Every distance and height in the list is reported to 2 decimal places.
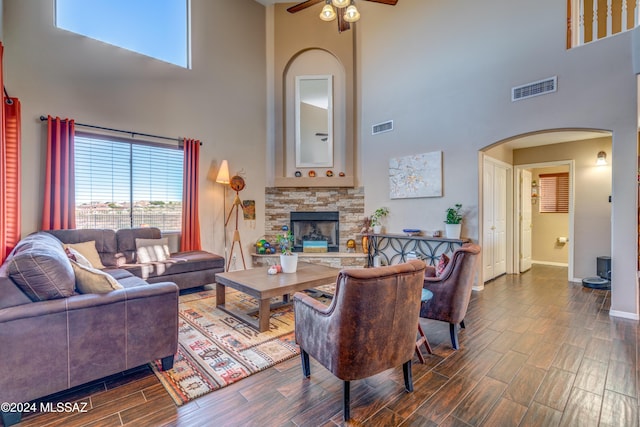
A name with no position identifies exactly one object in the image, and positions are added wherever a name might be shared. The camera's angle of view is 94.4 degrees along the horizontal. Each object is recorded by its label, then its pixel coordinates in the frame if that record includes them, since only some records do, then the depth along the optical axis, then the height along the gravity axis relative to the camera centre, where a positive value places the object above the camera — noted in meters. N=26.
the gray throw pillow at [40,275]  1.82 -0.40
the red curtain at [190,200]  5.13 +0.19
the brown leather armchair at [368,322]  1.72 -0.69
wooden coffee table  3.02 -0.79
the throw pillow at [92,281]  2.07 -0.50
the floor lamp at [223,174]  5.45 +0.68
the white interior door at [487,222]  4.88 -0.20
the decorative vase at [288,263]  3.64 -0.64
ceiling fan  4.01 +2.83
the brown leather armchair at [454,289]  2.72 -0.73
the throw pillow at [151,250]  4.28 -0.58
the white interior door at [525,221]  5.93 -0.21
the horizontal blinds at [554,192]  6.52 +0.40
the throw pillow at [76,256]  2.75 -0.44
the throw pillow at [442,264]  3.02 -0.56
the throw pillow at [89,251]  3.76 -0.52
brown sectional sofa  1.71 -0.75
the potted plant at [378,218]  5.91 -0.15
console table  4.97 -0.68
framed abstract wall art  5.11 +0.63
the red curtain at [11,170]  3.53 +0.49
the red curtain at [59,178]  3.91 +0.44
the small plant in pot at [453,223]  4.68 -0.20
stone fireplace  6.40 +0.15
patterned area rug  2.17 -1.25
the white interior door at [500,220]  5.30 -0.18
